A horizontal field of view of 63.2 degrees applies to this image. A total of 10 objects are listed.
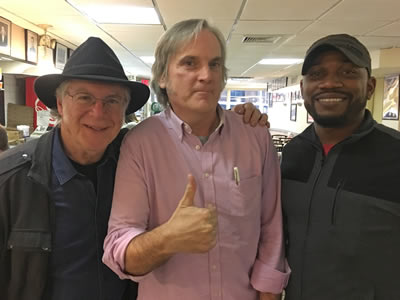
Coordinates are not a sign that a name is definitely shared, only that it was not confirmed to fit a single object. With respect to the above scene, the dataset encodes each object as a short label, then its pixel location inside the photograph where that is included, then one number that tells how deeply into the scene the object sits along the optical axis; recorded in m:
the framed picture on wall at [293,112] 10.94
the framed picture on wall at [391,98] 6.34
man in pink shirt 1.15
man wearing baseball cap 1.19
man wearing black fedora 1.15
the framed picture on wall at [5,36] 3.72
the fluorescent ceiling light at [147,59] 7.20
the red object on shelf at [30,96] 5.00
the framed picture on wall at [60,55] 5.21
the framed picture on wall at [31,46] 4.29
